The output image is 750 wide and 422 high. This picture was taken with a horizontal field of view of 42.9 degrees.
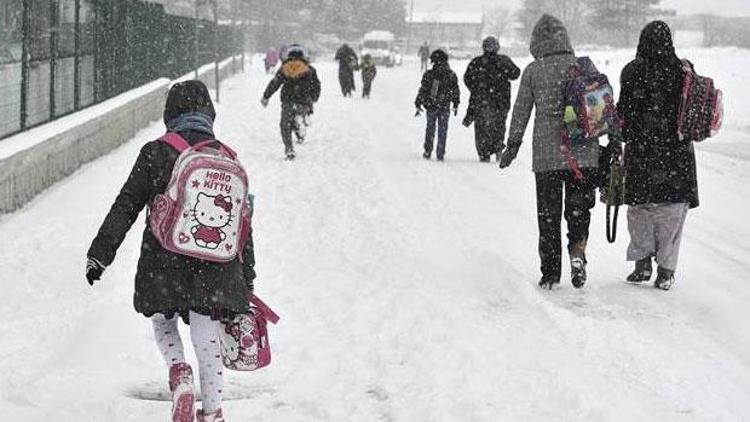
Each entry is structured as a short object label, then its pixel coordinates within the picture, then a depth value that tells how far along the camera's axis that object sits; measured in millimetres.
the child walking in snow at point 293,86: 14406
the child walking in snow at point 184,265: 3811
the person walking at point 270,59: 46938
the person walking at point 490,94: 13883
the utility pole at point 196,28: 22625
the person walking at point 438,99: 14359
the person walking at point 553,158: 6816
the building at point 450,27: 124625
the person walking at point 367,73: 29352
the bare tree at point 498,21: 143038
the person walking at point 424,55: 47969
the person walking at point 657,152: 6707
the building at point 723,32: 95938
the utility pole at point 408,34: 101250
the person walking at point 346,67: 29234
